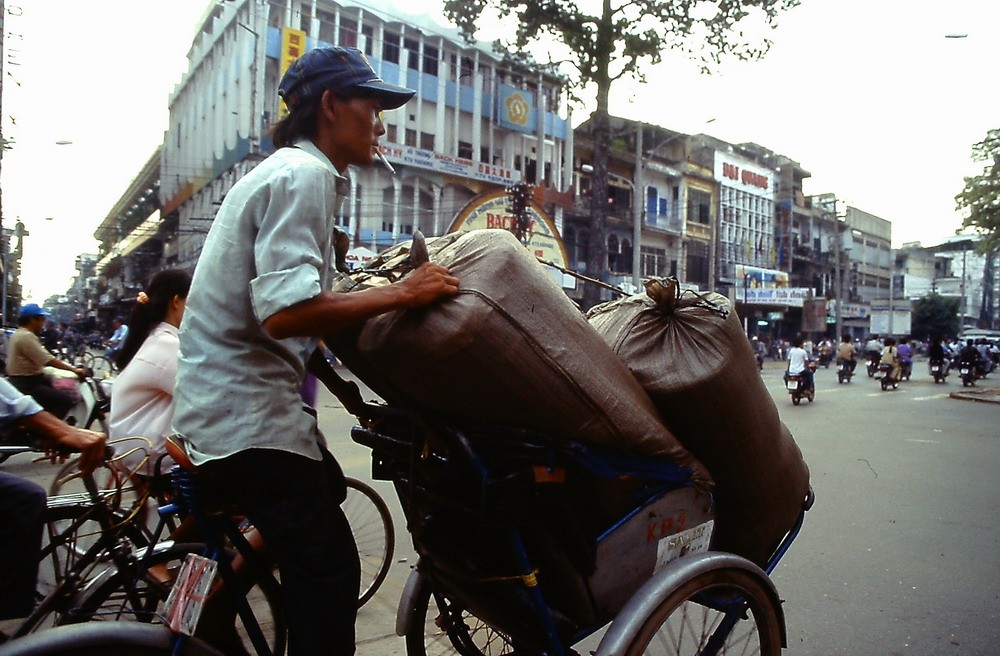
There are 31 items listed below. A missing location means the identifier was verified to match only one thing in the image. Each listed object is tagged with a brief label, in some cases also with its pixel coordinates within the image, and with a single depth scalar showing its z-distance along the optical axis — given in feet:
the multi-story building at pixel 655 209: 105.50
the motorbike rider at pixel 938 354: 63.00
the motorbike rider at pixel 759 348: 92.32
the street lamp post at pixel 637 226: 63.46
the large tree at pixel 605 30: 57.88
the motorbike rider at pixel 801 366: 41.65
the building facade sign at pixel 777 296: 121.08
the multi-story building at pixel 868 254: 170.40
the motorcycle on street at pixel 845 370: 60.59
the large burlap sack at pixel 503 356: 4.66
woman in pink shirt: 8.68
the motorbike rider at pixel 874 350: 67.87
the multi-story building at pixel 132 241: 127.85
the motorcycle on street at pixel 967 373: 59.62
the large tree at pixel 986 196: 58.90
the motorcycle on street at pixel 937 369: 64.07
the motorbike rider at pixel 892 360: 54.85
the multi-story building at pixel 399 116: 76.13
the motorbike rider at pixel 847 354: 59.82
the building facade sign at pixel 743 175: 128.06
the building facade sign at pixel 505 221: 64.18
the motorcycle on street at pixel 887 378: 54.60
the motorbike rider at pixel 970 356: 60.29
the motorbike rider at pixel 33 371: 19.29
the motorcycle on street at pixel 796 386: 41.60
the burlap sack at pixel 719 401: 5.77
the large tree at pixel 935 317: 160.97
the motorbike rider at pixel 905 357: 62.90
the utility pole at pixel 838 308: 117.32
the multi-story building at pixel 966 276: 206.18
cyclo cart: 5.20
